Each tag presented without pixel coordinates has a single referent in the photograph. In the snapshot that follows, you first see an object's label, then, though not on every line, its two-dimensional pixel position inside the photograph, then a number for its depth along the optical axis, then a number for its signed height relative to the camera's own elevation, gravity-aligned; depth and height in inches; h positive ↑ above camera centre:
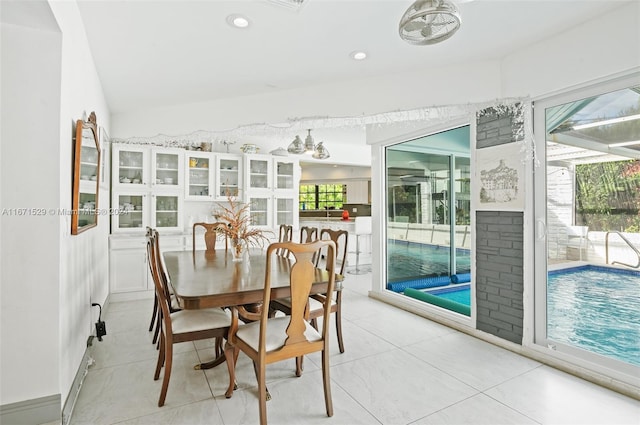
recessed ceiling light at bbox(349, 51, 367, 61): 106.6 +52.0
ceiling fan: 60.7 +38.4
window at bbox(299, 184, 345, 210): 421.7 +25.7
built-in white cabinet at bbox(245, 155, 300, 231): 223.8 +17.9
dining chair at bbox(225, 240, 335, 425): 72.4 -28.1
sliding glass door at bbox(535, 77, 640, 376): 89.6 -2.6
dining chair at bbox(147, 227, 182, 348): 91.6 -25.4
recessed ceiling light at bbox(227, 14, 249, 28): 86.7 +51.5
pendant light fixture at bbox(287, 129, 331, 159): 183.9 +38.5
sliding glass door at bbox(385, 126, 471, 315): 175.3 -2.3
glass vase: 122.8 -11.7
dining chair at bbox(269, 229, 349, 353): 104.5 -29.8
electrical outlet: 112.1 -38.6
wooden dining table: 77.0 -17.6
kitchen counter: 284.5 -23.7
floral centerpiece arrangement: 120.0 -7.1
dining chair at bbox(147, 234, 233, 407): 82.9 -28.3
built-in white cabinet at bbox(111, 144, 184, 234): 179.8 +14.8
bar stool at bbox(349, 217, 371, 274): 265.1 -10.4
